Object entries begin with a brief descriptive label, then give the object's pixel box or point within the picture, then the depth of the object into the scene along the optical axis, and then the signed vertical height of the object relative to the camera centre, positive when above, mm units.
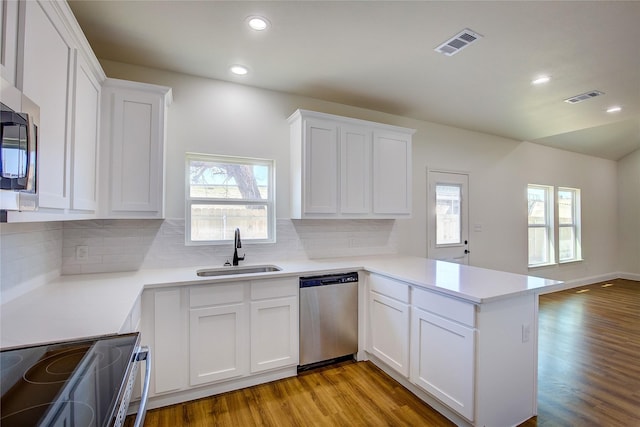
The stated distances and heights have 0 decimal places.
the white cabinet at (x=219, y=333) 2135 -886
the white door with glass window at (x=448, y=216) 4137 +57
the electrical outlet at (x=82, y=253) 2369 -283
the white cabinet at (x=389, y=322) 2363 -876
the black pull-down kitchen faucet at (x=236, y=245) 2803 -250
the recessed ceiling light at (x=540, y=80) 2873 +1386
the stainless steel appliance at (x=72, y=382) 748 -499
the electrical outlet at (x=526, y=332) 1962 -739
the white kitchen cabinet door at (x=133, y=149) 2213 +530
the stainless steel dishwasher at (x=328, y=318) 2607 -894
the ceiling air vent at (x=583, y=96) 3215 +1393
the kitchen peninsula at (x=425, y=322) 1549 -645
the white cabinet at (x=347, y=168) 2965 +551
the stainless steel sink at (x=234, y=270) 2678 -482
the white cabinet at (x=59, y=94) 1176 +591
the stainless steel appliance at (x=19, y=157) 956 +203
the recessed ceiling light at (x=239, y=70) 2674 +1359
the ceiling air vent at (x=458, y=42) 2182 +1363
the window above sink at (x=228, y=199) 2852 +196
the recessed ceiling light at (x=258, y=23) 2031 +1368
